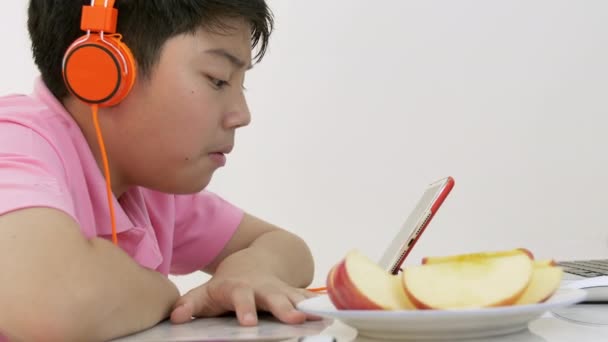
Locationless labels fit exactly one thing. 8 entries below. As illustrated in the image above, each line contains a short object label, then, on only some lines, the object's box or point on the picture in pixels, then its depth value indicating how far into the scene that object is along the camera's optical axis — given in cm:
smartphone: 131
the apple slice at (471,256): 113
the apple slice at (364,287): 109
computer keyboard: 138
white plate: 104
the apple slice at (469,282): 107
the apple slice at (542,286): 109
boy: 120
